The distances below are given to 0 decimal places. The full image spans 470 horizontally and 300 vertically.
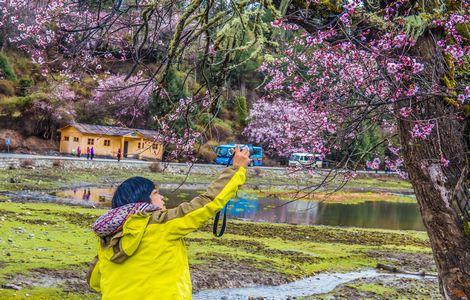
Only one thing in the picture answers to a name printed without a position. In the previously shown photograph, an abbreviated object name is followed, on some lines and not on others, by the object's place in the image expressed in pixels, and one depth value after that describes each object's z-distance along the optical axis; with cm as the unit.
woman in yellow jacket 351
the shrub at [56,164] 4503
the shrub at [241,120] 7109
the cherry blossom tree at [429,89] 558
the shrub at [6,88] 5630
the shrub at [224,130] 6575
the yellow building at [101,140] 5603
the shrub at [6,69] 5684
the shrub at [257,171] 5878
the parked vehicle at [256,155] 5628
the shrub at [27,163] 4235
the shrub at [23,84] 5756
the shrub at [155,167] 5038
